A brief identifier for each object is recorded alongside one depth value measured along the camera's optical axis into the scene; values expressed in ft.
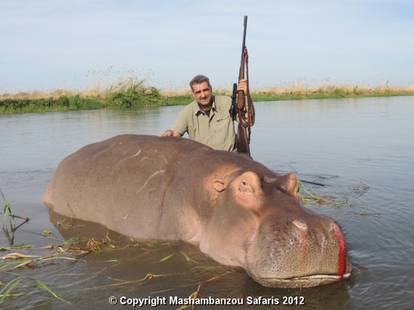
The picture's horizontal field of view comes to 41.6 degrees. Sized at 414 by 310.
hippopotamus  11.48
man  23.24
